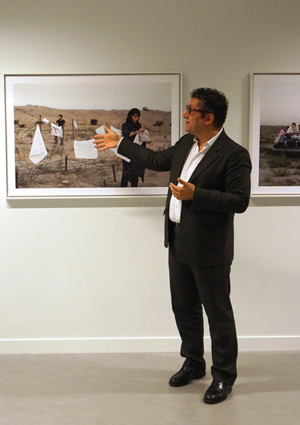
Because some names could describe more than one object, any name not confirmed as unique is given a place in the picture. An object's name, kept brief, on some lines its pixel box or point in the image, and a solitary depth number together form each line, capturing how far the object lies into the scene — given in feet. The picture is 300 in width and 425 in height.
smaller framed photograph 10.04
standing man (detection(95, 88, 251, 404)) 8.20
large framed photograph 9.96
